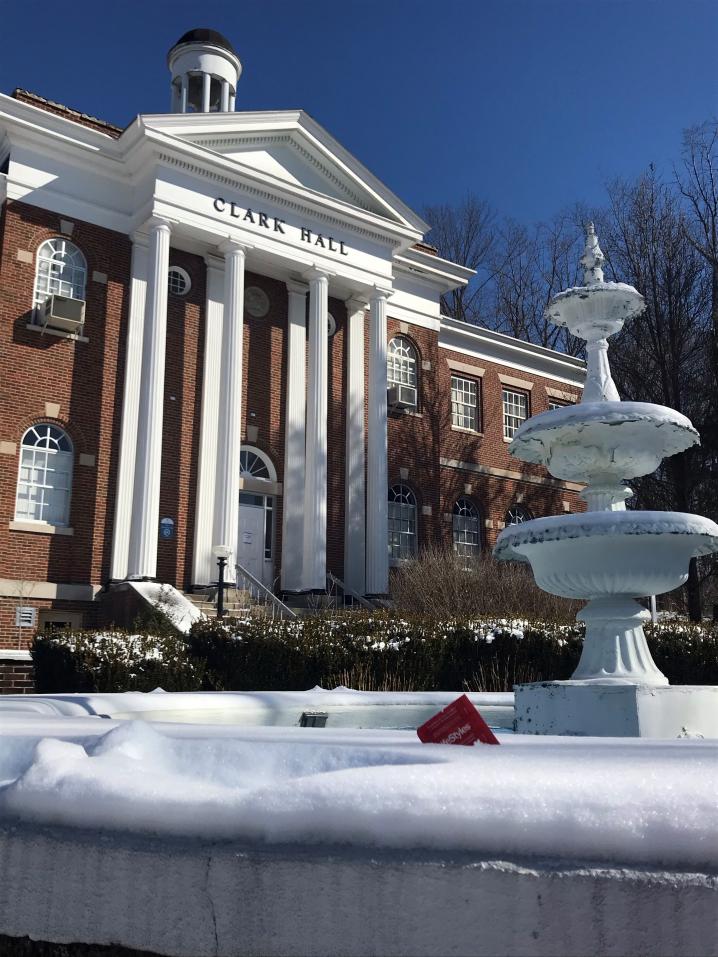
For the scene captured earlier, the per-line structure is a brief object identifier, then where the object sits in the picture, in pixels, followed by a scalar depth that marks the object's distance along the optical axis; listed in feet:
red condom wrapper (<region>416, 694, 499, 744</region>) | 9.00
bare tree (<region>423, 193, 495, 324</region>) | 131.03
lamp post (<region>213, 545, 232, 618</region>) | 55.19
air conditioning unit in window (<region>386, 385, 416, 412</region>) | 79.56
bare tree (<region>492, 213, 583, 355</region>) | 124.36
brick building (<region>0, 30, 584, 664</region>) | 60.49
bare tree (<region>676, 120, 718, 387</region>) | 78.54
